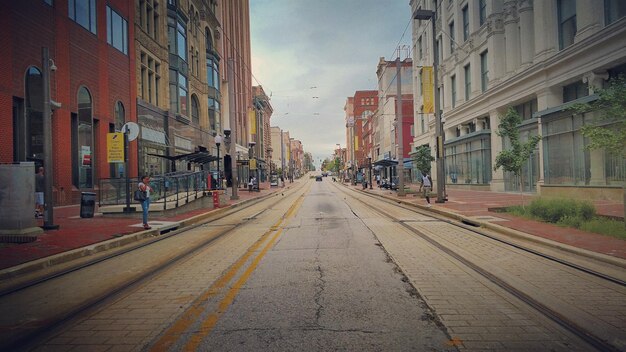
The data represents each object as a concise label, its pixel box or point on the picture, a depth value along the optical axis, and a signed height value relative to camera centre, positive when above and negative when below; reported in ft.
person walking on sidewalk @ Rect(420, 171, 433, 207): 71.17 -1.68
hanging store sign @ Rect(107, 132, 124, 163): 49.21 +4.17
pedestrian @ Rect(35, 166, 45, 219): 50.34 -0.34
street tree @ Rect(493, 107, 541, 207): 51.60 +2.89
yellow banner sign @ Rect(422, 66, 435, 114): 91.91 +19.04
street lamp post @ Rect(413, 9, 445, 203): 69.00 +5.97
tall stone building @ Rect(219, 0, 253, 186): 196.34 +59.49
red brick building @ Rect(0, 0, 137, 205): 58.44 +17.22
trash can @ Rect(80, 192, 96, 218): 52.03 -2.59
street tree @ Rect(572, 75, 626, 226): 34.19 +4.29
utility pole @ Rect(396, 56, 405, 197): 91.44 +5.87
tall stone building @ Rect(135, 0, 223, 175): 103.63 +30.17
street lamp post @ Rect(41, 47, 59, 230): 39.55 +3.82
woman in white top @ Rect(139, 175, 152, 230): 43.42 -2.22
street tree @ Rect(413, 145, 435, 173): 100.89 +3.63
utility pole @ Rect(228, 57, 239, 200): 87.88 +7.51
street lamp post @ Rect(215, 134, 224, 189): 87.88 +8.35
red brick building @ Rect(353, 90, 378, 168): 401.08 +67.54
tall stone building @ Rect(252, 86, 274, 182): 288.51 +38.89
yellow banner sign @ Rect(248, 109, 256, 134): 137.39 +19.18
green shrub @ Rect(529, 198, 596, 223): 39.40 -3.85
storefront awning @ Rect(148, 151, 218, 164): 77.97 +4.78
